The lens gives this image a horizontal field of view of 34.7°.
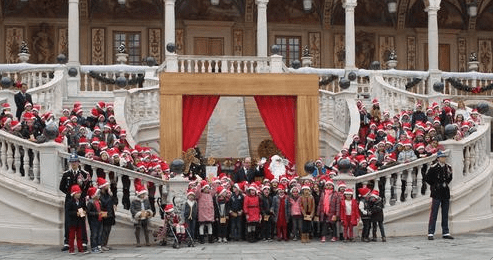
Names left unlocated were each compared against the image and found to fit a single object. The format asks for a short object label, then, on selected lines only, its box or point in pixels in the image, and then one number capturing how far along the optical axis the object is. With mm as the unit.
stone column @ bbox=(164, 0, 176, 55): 27719
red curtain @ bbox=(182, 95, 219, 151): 18016
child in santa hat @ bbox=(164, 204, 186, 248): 13781
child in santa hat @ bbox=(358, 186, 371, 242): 14406
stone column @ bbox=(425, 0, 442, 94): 29156
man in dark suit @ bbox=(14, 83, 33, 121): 17641
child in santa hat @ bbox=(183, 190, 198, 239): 14129
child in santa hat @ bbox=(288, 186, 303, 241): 14609
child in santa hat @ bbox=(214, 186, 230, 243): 14578
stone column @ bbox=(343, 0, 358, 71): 28859
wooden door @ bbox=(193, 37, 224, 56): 33188
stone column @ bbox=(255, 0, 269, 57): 28312
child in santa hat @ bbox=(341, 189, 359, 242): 14383
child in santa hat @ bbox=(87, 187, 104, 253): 13250
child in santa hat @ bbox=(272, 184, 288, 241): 14773
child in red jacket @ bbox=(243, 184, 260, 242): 14508
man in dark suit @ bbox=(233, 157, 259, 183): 17172
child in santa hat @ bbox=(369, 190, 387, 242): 14359
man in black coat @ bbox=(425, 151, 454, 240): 14648
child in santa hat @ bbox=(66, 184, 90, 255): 13148
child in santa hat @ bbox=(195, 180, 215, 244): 14289
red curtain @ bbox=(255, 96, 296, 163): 18469
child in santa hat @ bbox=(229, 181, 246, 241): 14656
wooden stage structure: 17953
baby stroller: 13797
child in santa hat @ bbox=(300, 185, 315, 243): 14594
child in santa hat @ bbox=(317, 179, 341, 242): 14461
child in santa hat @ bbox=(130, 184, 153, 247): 13812
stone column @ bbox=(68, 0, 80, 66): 26906
